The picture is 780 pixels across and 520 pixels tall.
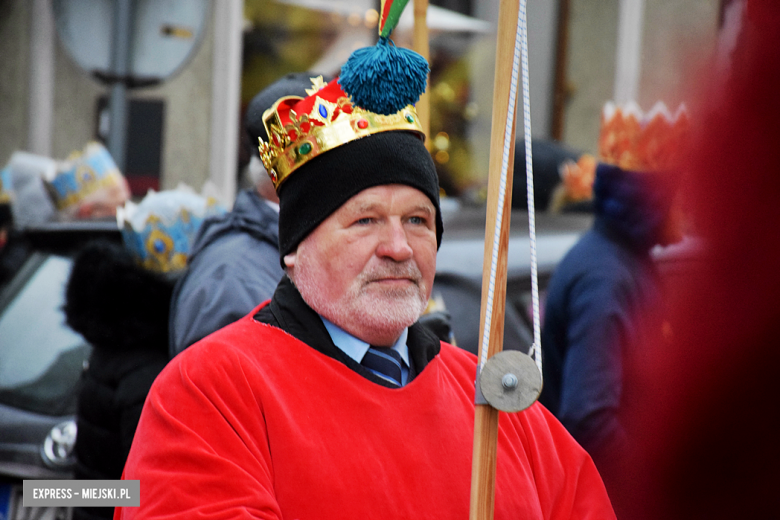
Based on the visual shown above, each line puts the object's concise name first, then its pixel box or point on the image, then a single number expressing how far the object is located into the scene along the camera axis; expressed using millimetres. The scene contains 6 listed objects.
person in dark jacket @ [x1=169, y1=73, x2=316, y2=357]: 5449
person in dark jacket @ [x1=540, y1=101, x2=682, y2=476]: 5368
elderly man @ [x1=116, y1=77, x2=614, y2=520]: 3221
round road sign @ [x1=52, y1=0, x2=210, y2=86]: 8523
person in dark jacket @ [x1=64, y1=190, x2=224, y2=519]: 5902
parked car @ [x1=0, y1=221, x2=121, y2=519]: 6672
